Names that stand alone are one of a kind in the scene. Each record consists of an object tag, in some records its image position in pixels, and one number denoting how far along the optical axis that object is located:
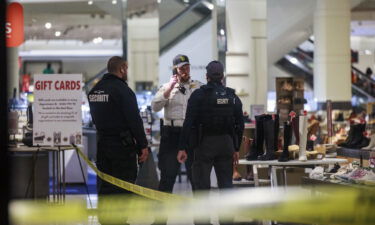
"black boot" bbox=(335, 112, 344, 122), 32.50
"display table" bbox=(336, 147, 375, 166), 14.21
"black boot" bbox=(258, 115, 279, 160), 12.04
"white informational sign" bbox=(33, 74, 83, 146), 12.55
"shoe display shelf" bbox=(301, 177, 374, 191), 9.41
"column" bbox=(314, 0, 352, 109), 36.15
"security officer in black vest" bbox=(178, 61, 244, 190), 11.01
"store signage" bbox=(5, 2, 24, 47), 23.02
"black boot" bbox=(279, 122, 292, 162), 11.76
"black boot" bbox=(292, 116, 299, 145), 12.31
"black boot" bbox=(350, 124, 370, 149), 15.20
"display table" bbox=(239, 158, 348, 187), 11.56
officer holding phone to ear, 12.68
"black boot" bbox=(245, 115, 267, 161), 12.24
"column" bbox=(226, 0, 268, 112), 33.44
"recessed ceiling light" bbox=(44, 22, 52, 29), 49.75
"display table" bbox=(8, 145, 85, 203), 13.20
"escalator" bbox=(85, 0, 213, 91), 20.83
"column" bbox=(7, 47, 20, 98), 32.70
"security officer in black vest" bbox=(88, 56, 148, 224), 10.99
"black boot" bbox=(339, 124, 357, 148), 15.50
